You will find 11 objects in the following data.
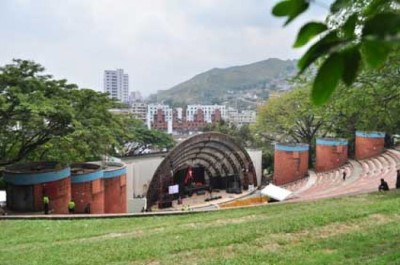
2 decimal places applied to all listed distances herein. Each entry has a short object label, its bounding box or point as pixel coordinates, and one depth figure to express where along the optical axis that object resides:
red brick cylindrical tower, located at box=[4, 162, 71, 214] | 18.02
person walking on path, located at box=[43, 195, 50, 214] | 17.45
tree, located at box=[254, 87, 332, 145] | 39.34
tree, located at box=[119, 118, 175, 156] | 47.31
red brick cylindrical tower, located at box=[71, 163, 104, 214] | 20.34
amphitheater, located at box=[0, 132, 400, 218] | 18.64
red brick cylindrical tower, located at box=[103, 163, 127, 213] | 22.78
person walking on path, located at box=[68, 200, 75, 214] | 18.16
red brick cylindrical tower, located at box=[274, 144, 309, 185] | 38.16
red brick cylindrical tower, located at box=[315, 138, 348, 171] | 37.81
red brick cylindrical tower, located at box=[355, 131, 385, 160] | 37.56
